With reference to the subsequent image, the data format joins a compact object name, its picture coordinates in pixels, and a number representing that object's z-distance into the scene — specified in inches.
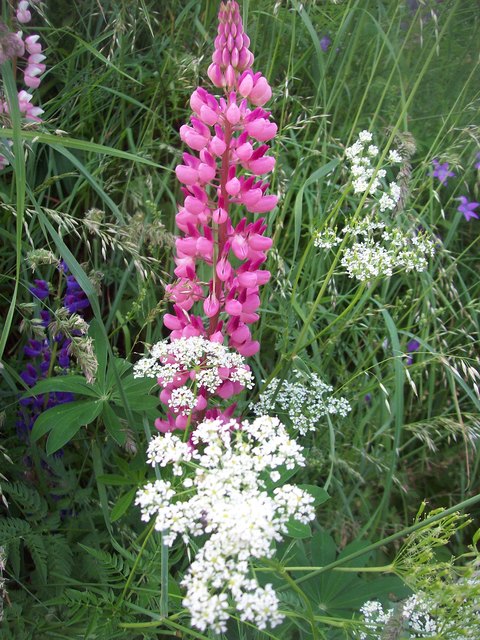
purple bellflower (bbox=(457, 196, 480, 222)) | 28.4
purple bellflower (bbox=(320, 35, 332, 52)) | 30.9
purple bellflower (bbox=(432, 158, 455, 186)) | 26.8
